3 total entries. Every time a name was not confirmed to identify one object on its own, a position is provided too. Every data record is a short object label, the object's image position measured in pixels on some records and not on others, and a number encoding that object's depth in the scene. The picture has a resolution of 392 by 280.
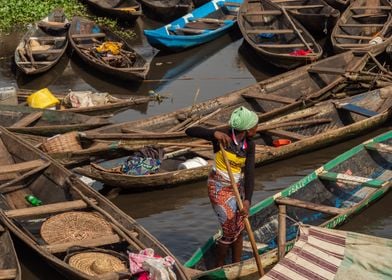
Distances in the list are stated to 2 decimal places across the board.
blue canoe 14.05
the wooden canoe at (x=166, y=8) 16.45
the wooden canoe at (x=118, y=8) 15.91
